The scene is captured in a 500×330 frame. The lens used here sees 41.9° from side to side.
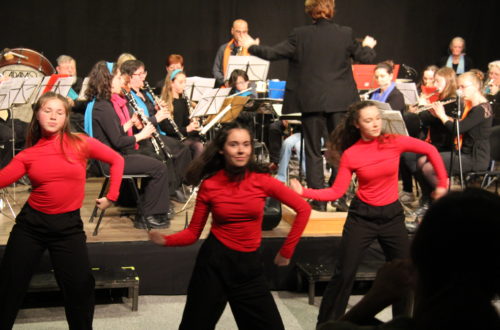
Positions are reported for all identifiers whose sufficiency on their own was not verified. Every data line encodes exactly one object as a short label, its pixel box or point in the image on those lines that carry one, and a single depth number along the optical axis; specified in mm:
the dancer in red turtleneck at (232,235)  2912
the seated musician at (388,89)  6625
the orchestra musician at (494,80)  7266
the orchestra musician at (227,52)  8602
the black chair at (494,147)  6011
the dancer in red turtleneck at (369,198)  3637
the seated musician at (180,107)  6852
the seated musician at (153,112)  5797
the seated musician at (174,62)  8824
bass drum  8227
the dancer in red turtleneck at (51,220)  3240
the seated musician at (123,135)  5086
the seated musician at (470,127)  5637
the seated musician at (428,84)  7258
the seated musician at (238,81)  7465
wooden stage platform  4586
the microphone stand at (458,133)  5431
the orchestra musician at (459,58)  10047
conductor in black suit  5117
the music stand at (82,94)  6605
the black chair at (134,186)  5070
